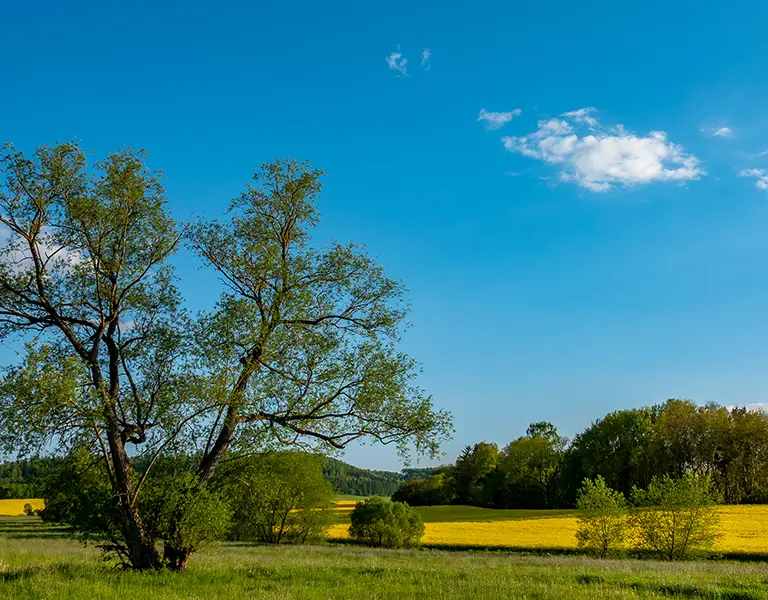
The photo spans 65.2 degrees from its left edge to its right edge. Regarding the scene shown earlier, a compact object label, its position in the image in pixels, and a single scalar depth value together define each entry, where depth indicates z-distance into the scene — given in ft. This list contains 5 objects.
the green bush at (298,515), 145.47
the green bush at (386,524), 146.61
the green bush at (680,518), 104.12
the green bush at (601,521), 111.14
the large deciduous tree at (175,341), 52.70
